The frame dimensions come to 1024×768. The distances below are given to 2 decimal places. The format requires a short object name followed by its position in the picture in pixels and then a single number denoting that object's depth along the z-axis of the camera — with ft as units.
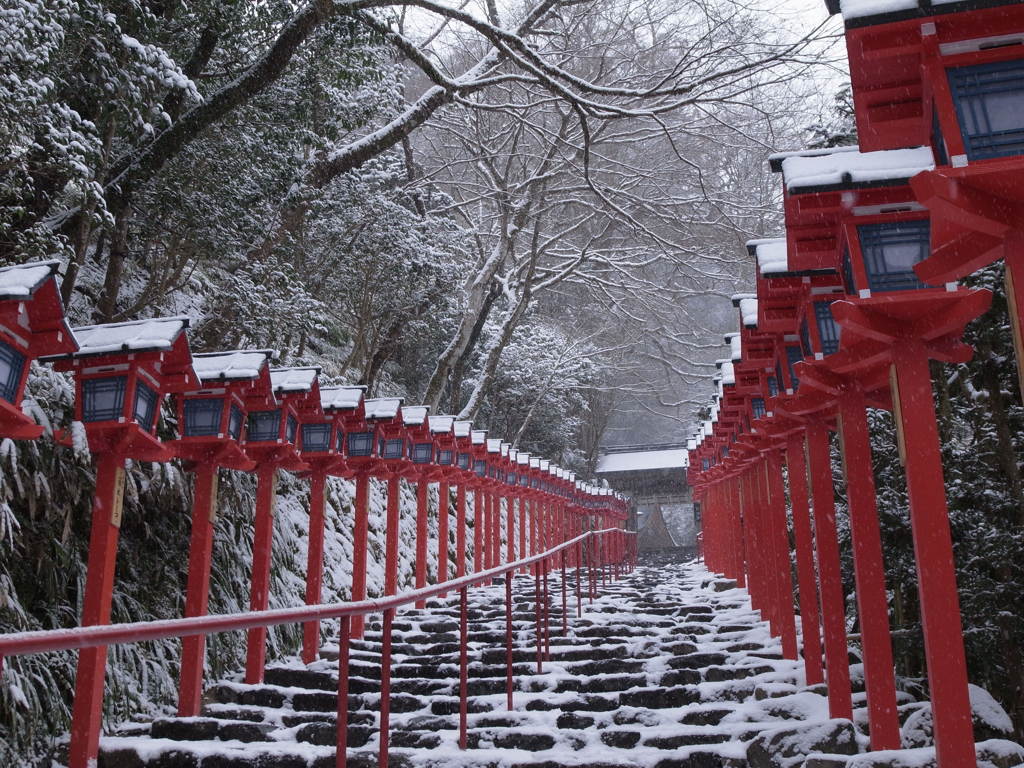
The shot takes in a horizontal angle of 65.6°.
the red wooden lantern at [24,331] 12.51
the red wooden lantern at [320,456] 24.06
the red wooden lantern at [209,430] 19.01
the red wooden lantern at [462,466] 38.65
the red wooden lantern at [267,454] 21.16
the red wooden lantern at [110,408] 15.75
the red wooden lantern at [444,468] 35.91
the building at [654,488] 106.11
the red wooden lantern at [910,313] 10.69
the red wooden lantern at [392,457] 28.96
